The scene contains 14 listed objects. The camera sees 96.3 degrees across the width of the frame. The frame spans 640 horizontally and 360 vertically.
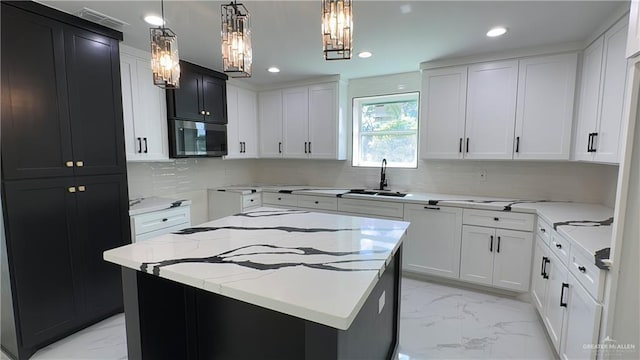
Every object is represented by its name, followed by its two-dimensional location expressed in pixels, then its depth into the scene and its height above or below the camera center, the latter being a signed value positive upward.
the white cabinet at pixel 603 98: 1.97 +0.43
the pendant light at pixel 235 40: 1.38 +0.55
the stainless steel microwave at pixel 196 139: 3.16 +0.17
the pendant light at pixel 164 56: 1.52 +0.52
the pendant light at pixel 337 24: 1.19 +0.54
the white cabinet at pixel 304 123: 3.91 +0.44
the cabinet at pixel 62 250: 1.90 -0.72
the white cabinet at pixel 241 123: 4.00 +0.44
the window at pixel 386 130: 3.79 +0.32
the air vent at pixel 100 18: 2.06 +1.01
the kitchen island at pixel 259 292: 1.00 -0.50
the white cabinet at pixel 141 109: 2.72 +0.44
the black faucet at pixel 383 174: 3.85 -0.28
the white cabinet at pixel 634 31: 1.20 +0.53
